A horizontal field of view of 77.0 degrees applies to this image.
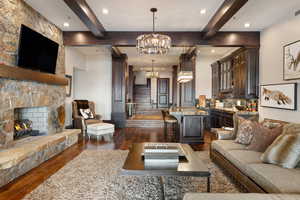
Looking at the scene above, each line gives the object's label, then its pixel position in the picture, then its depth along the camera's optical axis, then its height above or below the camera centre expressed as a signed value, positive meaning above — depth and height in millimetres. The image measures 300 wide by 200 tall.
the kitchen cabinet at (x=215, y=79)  7500 +842
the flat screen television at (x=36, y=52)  3533 +974
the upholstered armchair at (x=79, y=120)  6008 -710
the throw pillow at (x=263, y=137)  2750 -571
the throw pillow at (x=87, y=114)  6375 -526
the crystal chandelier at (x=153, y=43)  3635 +1096
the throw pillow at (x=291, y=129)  2516 -403
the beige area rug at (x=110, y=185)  2441 -1245
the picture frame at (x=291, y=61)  3703 +792
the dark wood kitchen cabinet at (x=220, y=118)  5730 -651
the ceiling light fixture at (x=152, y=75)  10336 +1333
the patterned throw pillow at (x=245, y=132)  3179 -562
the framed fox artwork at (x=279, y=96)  3798 +83
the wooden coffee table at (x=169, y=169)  2092 -802
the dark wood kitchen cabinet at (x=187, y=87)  7922 +510
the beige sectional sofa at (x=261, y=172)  1807 -807
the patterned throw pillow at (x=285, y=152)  2164 -627
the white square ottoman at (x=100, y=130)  5567 -946
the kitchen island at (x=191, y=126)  5270 -759
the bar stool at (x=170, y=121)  5590 -666
